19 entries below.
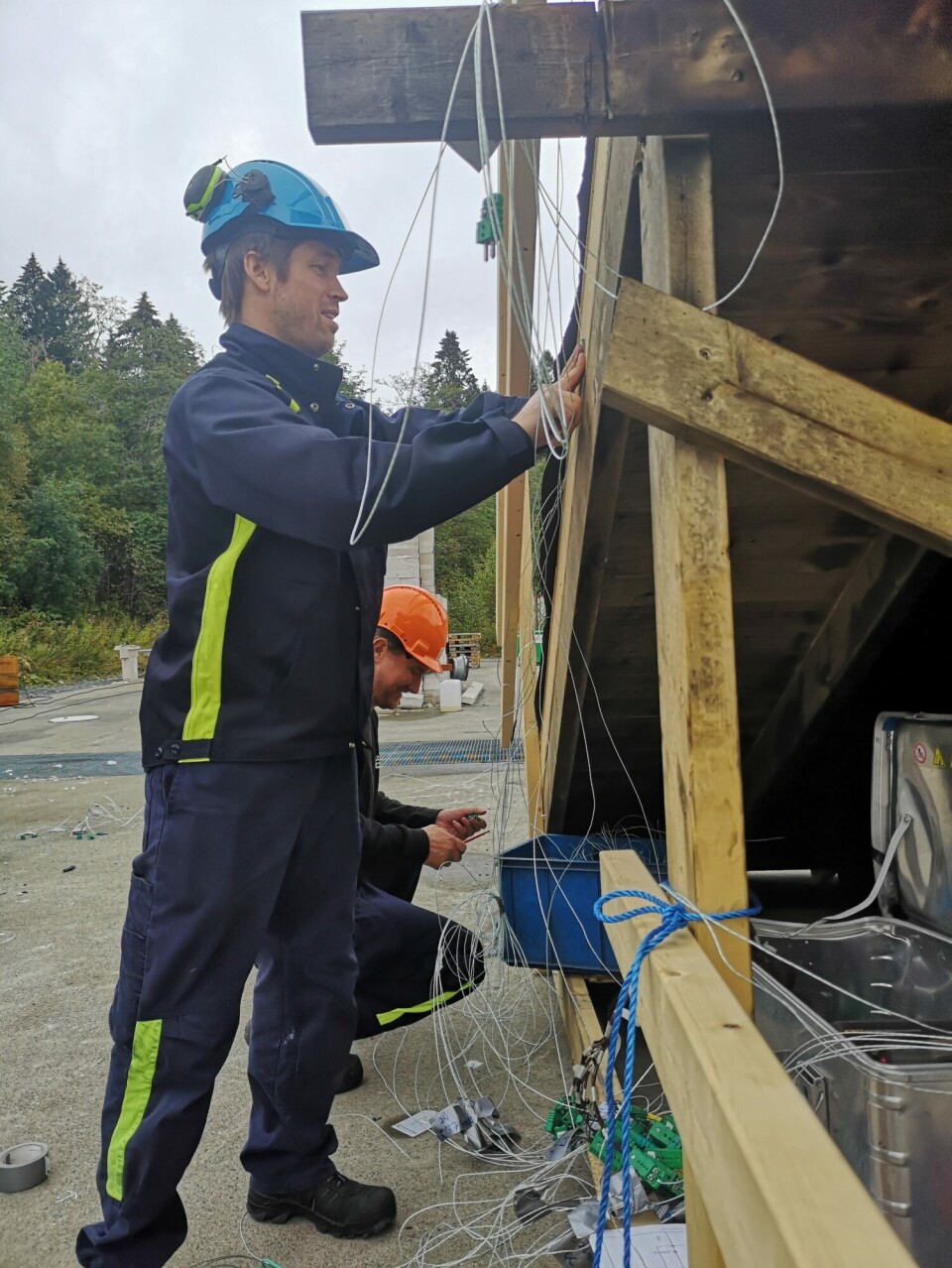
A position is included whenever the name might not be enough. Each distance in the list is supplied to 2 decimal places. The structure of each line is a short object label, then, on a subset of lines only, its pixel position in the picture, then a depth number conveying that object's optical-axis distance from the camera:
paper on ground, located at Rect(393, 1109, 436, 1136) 2.31
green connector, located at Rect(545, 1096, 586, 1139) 2.17
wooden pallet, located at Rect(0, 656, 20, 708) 12.66
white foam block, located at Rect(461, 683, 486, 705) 11.54
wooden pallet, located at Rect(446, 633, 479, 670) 15.77
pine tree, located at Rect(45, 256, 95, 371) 38.38
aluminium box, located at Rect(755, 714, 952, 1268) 1.31
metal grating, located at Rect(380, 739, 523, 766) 7.29
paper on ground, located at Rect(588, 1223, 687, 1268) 1.54
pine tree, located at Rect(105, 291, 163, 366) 36.56
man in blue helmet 1.55
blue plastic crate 2.70
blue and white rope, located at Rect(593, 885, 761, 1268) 1.13
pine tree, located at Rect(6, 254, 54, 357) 40.84
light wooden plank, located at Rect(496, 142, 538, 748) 1.60
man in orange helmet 2.51
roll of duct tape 2.10
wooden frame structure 1.12
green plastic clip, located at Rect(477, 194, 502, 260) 1.84
